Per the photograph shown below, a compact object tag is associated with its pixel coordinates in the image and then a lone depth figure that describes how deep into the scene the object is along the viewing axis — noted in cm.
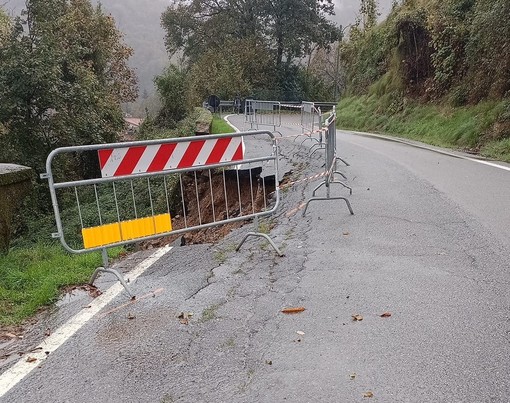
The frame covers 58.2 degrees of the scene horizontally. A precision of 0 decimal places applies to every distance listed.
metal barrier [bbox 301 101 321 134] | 1417
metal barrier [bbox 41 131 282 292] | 473
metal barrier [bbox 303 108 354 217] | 795
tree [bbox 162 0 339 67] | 4575
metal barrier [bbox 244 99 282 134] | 2088
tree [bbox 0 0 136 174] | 1734
